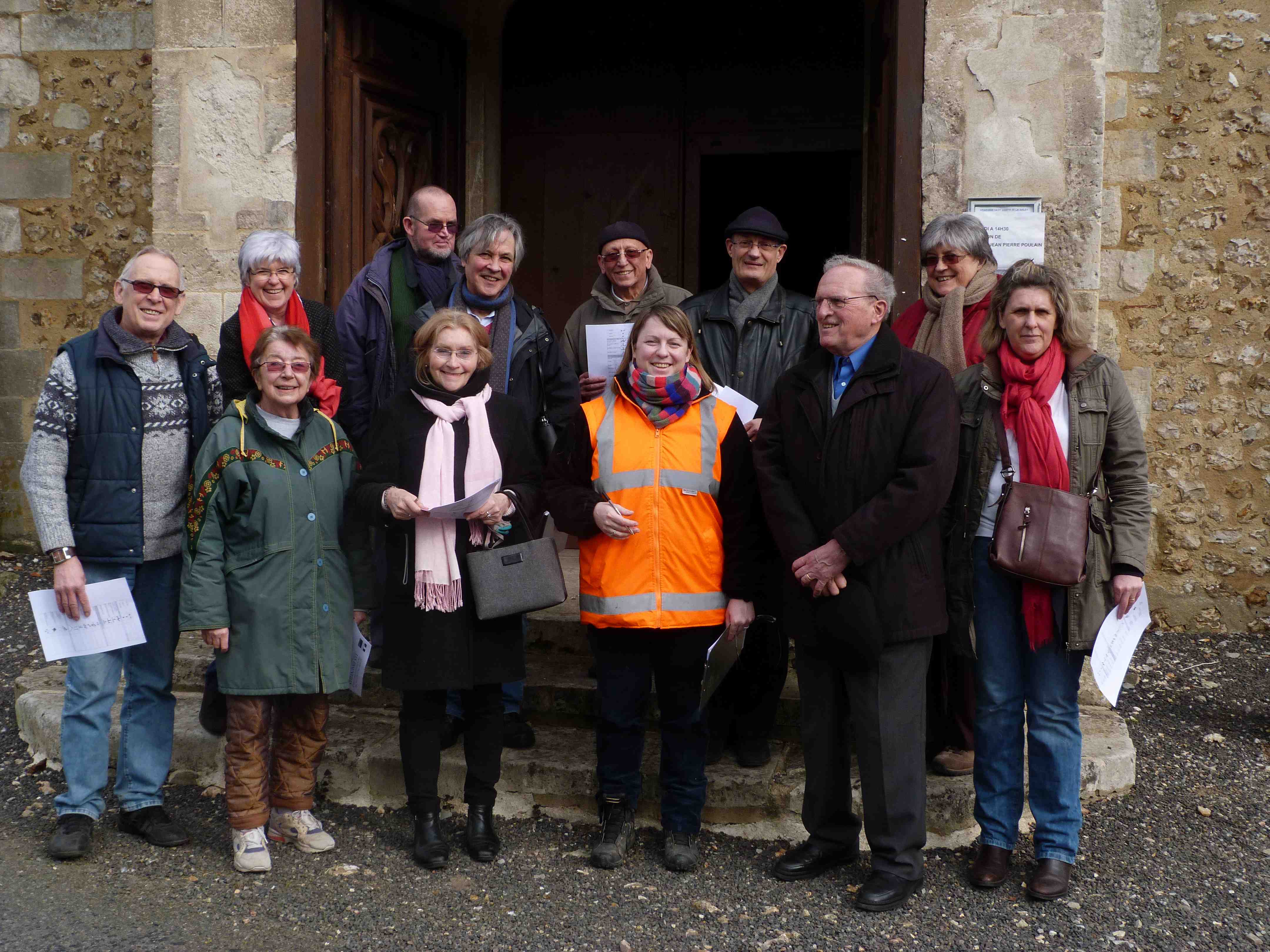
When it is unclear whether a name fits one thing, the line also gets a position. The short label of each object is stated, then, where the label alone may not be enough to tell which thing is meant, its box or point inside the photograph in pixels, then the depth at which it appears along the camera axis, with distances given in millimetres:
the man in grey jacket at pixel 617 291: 3857
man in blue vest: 3336
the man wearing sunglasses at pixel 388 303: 3971
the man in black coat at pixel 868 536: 3018
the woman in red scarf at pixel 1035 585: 3092
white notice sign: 4379
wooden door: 4875
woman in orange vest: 3248
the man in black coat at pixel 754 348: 3742
